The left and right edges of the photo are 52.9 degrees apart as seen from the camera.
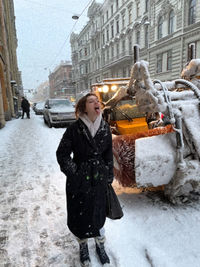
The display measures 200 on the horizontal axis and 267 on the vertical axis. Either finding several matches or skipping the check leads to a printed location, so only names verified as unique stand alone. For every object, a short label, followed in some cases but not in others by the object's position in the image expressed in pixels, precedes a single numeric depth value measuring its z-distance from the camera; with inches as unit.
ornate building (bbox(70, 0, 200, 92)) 752.3
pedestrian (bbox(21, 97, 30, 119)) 704.4
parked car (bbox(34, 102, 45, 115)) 957.9
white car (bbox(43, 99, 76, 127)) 438.6
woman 73.6
